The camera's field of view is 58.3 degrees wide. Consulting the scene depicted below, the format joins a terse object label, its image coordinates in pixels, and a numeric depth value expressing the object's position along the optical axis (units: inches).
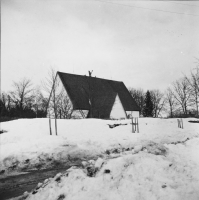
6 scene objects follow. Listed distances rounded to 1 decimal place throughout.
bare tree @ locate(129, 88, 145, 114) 2450.3
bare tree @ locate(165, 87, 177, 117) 2041.3
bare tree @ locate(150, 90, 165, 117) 2380.7
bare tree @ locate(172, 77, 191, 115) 1392.7
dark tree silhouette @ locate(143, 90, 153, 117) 1991.9
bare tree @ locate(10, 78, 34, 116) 1860.2
